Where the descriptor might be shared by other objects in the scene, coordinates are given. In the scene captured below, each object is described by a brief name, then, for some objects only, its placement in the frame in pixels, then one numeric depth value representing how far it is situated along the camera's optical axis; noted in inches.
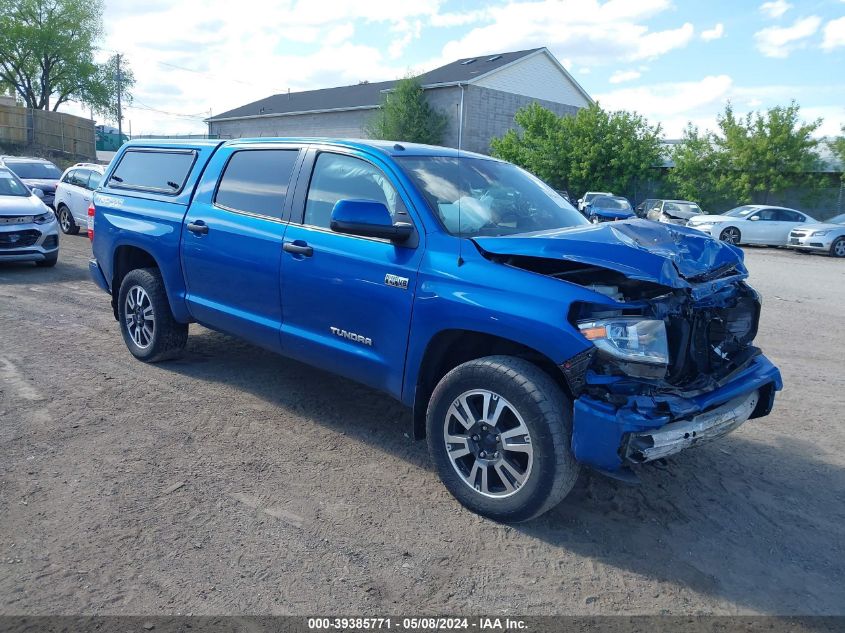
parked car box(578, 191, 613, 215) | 1070.9
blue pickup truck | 127.7
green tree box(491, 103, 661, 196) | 1255.5
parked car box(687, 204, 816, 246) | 882.1
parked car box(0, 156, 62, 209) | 686.5
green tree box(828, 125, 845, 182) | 1161.4
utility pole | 2102.6
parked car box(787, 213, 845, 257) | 808.9
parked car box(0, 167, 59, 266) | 410.6
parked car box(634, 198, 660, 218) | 1038.8
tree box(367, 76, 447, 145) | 1510.8
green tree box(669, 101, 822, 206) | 1151.0
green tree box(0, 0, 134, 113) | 1900.8
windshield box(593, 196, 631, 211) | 922.9
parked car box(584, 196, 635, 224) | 909.8
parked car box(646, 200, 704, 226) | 992.0
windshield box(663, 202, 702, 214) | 1003.7
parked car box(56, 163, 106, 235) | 589.3
